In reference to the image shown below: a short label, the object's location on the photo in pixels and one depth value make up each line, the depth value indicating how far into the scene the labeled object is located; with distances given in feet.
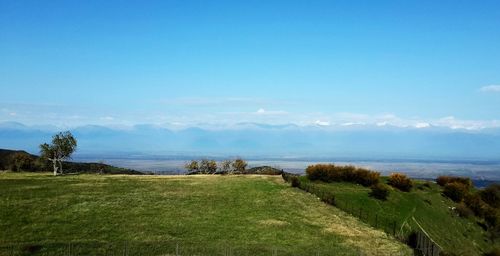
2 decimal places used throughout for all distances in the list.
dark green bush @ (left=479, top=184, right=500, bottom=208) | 314.35
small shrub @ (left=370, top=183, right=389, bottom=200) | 250.78
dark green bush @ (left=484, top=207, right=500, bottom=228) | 277.85
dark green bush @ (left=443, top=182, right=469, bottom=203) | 297.53
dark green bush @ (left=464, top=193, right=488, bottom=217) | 283.38
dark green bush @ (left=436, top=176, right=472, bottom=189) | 326.57
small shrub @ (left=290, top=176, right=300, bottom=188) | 258.78
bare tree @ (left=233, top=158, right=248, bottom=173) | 398.83
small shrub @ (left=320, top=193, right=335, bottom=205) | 230.48
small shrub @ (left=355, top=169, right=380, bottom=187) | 281.21
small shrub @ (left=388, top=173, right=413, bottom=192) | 282.28
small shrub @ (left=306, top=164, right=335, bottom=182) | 288.92
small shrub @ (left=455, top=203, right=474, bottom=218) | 272.51
